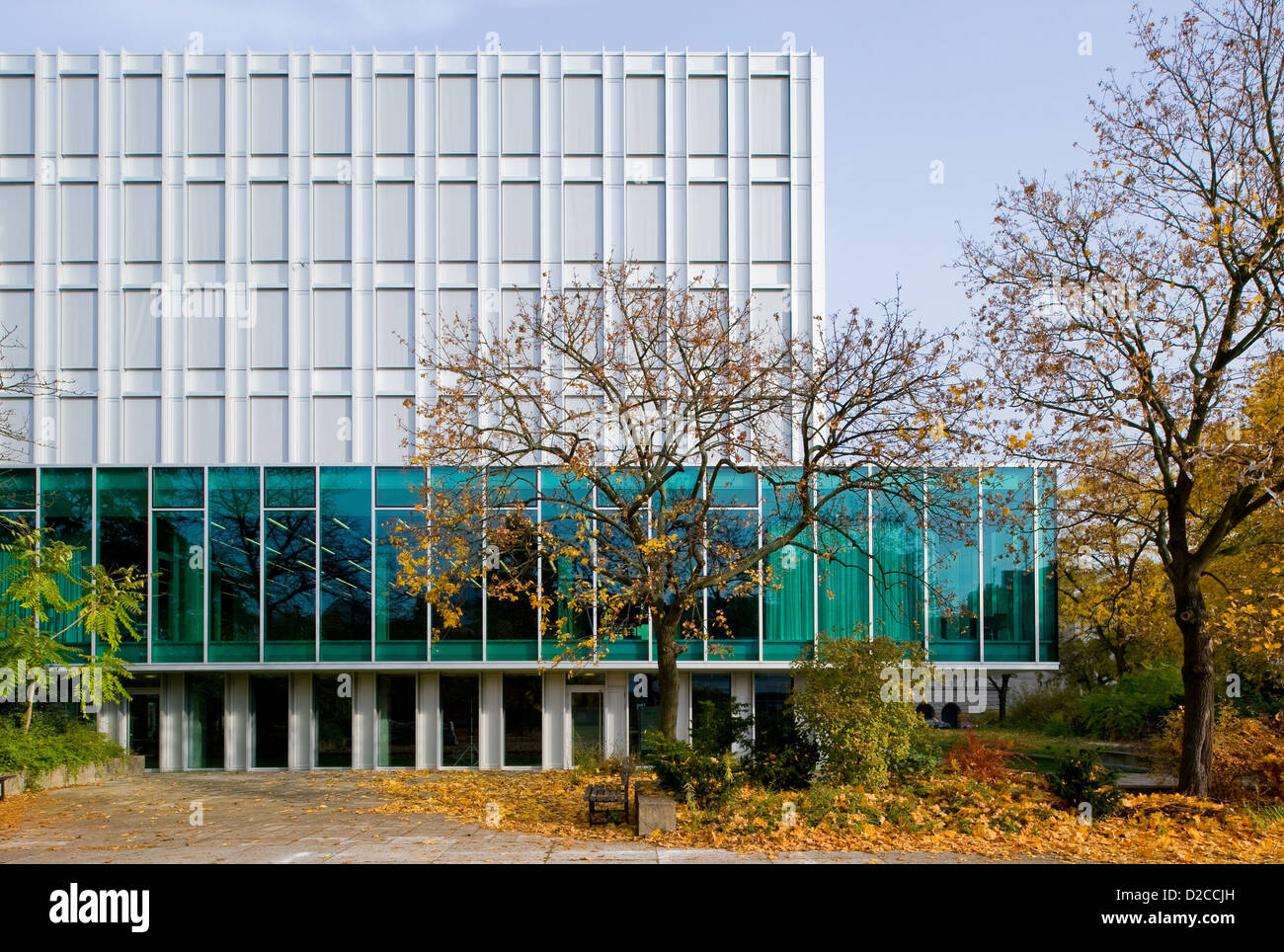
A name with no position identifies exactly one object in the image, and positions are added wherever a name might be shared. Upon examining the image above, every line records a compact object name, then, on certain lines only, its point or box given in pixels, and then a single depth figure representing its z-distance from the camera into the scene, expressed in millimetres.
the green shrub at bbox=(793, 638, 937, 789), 16828
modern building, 36312
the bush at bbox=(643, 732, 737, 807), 15516
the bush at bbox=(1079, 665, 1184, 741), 27906
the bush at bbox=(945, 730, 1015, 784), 18192
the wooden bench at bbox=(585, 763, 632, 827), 15492
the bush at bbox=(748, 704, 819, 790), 16734
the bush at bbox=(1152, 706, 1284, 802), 16641
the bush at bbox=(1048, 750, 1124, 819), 15469
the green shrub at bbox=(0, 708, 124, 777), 21672
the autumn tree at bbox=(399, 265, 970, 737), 17344
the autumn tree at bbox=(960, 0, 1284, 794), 16125
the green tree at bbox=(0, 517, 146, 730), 21492
